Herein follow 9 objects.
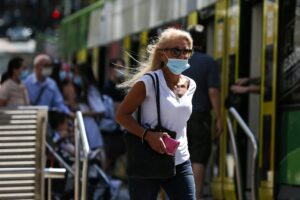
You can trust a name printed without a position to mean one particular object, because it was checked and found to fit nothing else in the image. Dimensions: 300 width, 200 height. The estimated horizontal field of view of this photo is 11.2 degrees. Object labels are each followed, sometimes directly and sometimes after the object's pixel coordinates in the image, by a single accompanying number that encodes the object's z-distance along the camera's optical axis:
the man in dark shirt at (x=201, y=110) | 14.00
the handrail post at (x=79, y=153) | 11.60
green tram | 13.59
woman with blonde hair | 9.31
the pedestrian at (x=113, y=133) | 18.70
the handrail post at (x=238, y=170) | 14.07
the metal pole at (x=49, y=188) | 11.65
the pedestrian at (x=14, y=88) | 16.47
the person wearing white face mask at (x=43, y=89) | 18.16
